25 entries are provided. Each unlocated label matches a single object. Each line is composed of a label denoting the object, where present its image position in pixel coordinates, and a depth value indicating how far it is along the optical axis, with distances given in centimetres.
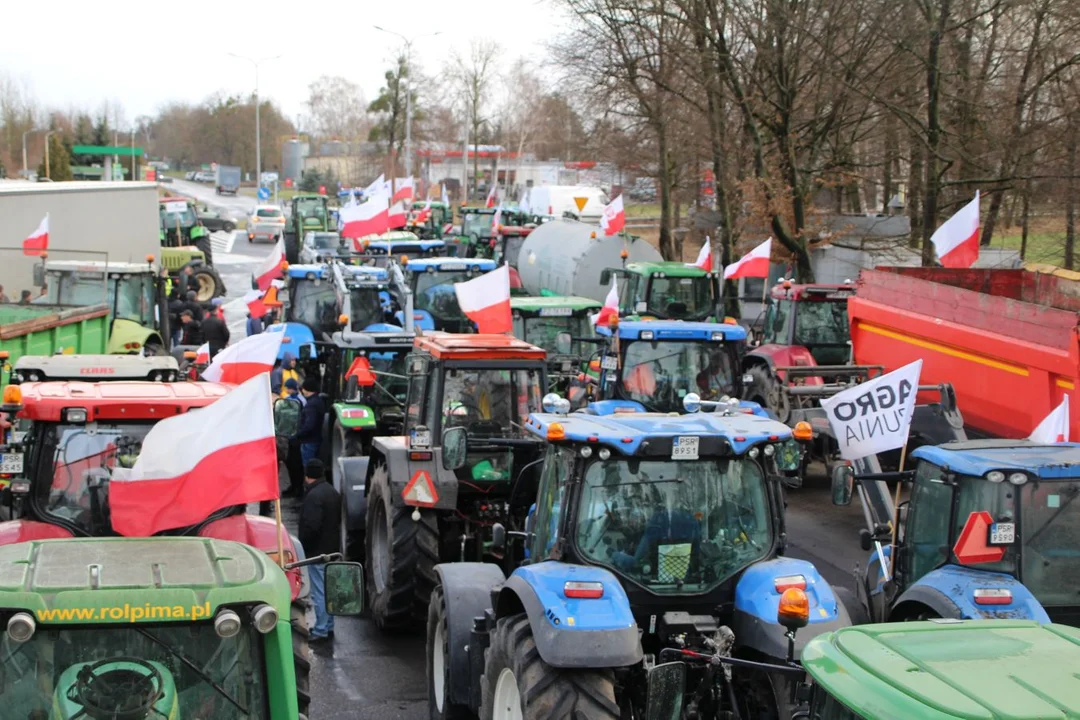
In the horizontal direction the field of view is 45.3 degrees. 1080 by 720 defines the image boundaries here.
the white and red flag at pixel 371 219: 2334
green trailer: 1513
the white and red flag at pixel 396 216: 2944
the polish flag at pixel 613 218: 2802
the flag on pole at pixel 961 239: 1656
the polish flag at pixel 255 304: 1864
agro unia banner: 874
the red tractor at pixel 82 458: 730
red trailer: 1175
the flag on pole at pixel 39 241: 2127
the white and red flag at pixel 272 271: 2084
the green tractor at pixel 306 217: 4365
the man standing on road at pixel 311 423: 1439
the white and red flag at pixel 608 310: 1598
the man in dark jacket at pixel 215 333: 2075
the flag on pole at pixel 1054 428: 979
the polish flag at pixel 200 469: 618
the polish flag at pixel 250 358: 1075
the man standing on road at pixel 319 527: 1017
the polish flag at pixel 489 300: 1366
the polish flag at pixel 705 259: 2272
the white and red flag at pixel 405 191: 3572
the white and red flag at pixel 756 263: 1958
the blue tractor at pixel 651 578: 596
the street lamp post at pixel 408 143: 5409
